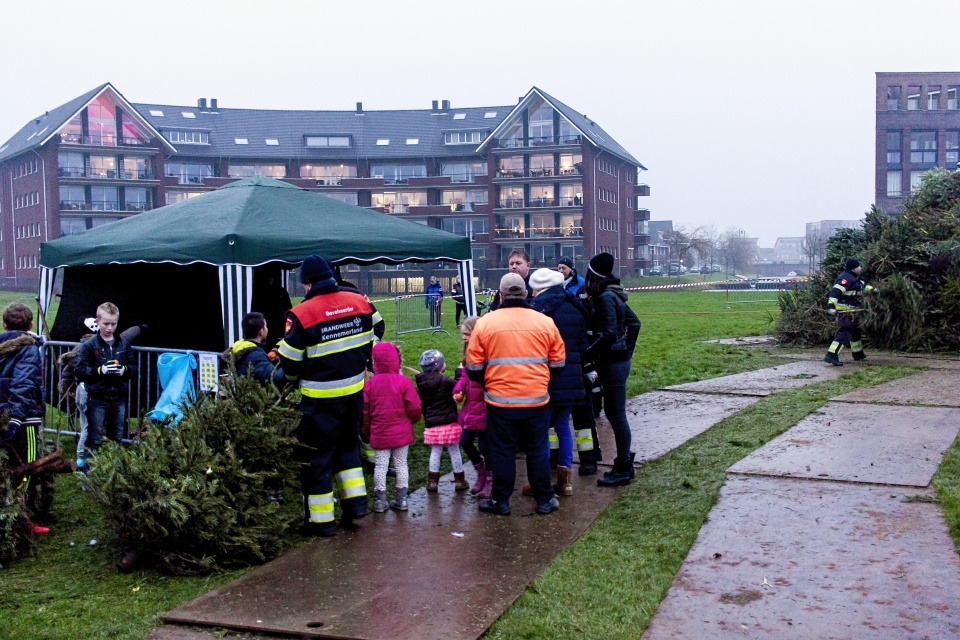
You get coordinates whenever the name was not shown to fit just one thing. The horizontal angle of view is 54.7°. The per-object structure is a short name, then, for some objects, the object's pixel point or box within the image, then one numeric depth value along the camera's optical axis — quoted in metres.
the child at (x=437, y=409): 7.23
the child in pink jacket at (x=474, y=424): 7.20
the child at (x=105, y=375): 7.73
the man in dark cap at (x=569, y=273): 9.33
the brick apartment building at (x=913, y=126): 71.12
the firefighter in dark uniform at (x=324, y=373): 6.19
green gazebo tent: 9.25
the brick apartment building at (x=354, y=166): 64.88
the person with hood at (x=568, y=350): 7.12
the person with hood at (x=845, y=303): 14.56
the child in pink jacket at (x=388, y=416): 6.85
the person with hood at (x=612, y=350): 7.29
